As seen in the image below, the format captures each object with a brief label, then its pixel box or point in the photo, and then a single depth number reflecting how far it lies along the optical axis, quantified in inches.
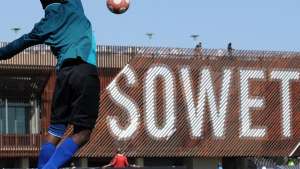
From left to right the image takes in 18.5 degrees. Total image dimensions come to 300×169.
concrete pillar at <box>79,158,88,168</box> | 1769.2
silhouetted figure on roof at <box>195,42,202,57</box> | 1764.3
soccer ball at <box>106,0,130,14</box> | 295.6
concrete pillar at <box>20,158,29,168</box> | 1740.9
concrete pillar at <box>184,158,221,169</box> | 1835.6
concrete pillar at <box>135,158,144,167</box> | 1790.1
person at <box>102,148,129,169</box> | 976.9
